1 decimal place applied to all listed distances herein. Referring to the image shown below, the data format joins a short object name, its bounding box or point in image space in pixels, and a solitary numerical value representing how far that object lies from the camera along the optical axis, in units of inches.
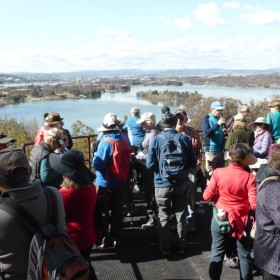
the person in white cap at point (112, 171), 166.2
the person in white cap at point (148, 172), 192.7
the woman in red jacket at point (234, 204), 127.8
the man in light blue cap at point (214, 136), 223.8
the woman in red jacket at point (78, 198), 118.2
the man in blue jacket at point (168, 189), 163.0
